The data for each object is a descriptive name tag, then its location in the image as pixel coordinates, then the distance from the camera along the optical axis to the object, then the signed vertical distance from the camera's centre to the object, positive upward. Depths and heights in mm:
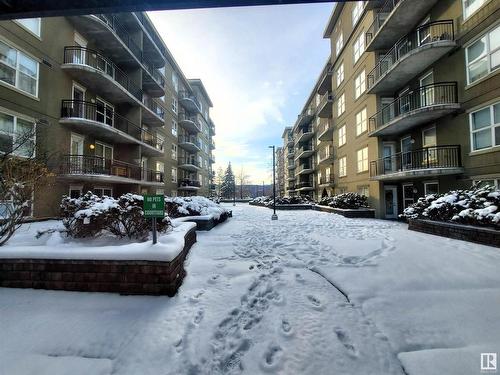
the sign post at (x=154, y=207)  4922 -135
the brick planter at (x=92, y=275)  4391 -1261
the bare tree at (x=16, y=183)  5398 +398
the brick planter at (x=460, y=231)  7332 -1154
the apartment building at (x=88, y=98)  12391 +6325
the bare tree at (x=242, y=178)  91556 +7287
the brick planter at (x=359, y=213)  18469 -1117
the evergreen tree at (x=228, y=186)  71000 +3393
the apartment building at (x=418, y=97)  11477 +5566
